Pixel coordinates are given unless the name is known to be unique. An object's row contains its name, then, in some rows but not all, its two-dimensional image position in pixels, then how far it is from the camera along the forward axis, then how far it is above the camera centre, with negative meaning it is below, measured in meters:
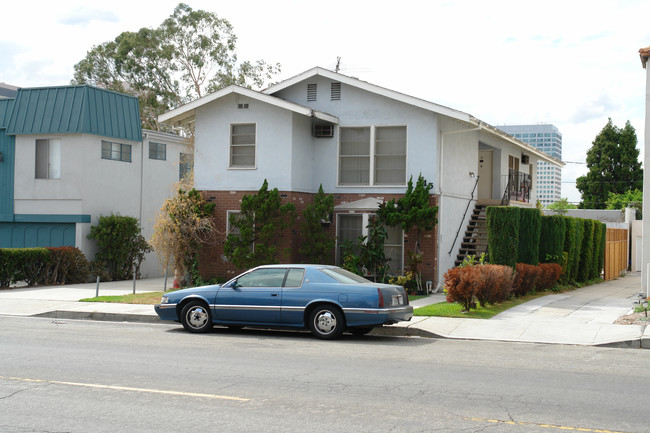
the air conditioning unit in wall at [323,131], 21.45 +2.95
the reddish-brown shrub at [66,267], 23.34 -1.49
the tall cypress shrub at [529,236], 20.05 -0.14
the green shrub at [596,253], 27.50 -0.82
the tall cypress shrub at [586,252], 26.09 -0.73
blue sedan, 12.48 -1.38
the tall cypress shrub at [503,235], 18.73 -0.11
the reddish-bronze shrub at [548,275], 20.95 -1.32
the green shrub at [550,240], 22.11 -0.26
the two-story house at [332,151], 20.55 +2.28
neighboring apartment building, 25.00 +2.12
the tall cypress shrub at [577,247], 24.70 -0.53
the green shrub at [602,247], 28.71 -0.59
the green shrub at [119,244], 25.20 -0.73
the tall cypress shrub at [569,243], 23.62 -0.37
